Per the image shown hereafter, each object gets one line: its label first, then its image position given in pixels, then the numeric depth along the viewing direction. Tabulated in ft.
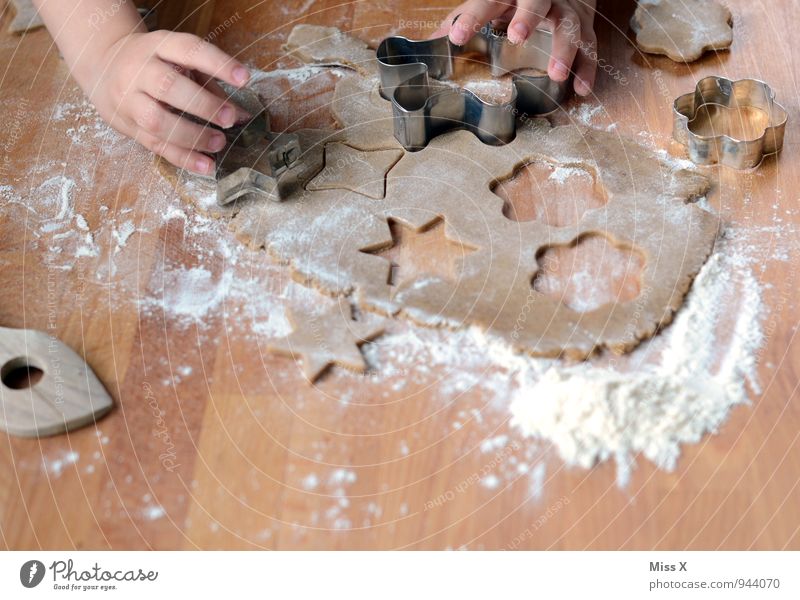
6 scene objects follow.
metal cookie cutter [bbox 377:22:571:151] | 3.33
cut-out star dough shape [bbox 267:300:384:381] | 2.73
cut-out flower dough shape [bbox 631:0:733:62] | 3.68
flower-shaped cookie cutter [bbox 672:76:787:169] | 3.17
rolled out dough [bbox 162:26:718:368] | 2.78
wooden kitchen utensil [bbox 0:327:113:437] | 2.65
